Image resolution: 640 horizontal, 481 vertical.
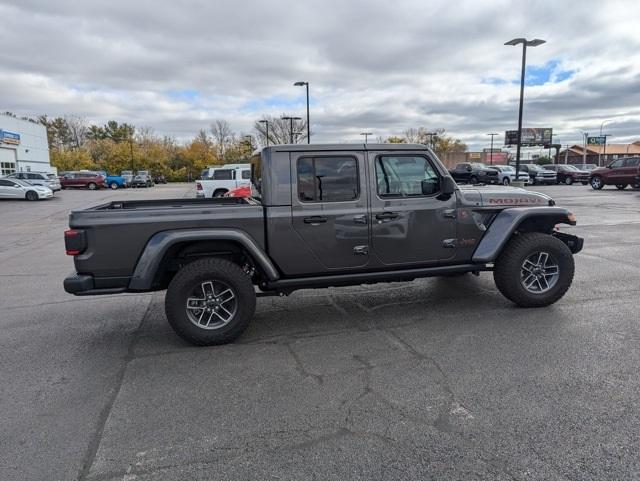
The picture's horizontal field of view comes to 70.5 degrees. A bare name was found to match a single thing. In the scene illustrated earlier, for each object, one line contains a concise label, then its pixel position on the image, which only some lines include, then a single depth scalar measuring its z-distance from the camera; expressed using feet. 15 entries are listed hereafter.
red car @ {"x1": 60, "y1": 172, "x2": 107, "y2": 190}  139.03
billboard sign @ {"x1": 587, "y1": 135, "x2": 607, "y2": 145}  275.39
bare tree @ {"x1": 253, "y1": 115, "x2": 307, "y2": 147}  204.06
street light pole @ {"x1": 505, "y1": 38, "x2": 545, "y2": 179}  68.74
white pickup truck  67.21
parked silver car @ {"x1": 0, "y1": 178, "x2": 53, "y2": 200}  89.66
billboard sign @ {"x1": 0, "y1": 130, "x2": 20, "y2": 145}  140.71
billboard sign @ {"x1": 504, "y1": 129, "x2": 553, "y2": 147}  223.30
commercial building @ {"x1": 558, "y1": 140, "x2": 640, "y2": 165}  315.37
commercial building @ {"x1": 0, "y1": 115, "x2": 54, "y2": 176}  144.66
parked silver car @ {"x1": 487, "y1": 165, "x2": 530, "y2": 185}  112.11
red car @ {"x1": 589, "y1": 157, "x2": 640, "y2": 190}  83.92
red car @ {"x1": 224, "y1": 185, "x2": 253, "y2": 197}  41.06
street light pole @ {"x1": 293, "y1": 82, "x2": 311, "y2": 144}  106.11
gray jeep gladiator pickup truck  13.74
